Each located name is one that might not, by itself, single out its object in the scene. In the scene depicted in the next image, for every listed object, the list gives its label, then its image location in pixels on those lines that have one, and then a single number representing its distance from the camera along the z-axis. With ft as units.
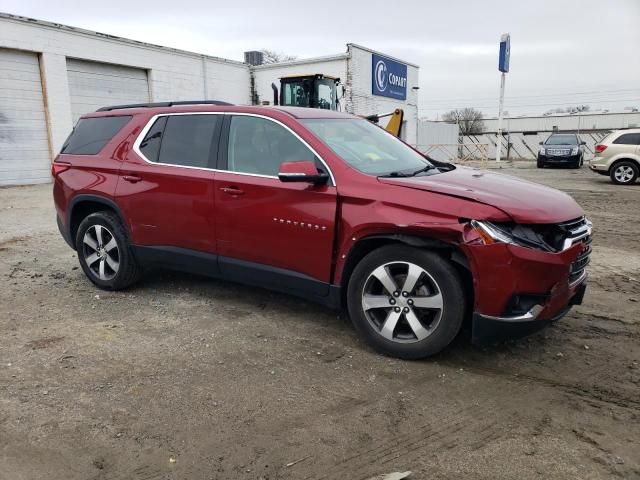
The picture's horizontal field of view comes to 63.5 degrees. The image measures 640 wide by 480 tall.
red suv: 10.85
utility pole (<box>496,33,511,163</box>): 94.02
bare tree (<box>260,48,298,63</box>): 152.61
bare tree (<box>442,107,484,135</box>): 191.66
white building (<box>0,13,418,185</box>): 51.16
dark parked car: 79.56
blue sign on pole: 94.02
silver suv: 50.47
